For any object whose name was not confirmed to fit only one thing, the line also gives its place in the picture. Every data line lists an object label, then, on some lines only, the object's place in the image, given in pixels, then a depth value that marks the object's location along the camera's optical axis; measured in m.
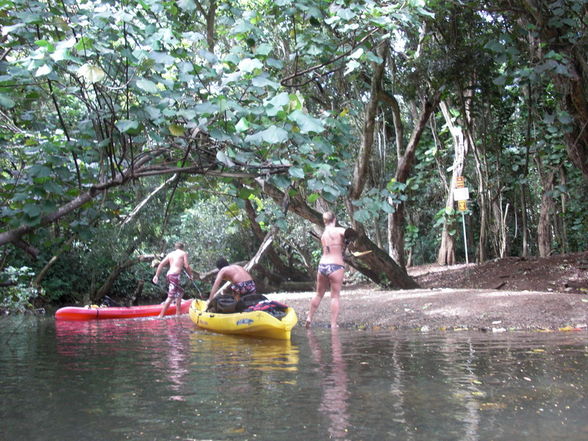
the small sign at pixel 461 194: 13.73
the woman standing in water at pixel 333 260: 9.66
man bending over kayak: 10.67
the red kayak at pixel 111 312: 14.48
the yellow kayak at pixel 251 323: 8.80
